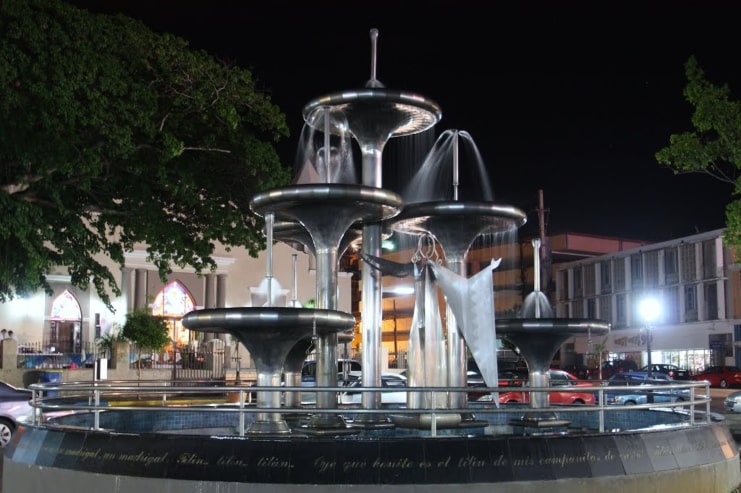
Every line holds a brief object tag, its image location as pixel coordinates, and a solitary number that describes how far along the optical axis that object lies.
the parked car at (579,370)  58.53
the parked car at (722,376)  49.22
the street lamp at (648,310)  41.51
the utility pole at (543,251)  47.07
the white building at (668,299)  59.31
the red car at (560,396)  28.12
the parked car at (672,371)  48.94
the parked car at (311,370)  27.33
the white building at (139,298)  42.75
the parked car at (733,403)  26.62
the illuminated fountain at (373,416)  10.19
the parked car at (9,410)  19.73
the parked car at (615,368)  55.94
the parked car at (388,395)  22.41
